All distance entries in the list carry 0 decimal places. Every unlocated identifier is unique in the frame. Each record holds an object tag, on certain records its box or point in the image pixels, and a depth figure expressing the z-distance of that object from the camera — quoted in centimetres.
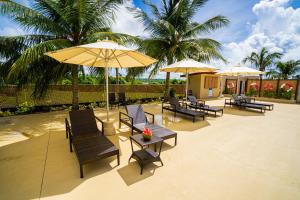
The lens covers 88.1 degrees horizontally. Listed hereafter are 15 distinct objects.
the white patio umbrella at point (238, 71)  906
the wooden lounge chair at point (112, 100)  912
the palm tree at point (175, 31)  1010
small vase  353
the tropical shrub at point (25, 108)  742
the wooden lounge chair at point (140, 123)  430
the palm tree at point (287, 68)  1826
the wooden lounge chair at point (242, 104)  890
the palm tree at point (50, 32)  579
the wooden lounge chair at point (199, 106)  786
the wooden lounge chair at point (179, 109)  683
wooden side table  312
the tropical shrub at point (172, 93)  1327
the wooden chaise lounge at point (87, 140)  309
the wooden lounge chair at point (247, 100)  977
